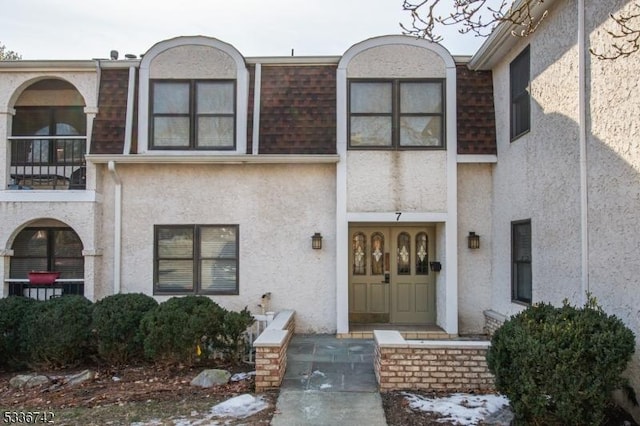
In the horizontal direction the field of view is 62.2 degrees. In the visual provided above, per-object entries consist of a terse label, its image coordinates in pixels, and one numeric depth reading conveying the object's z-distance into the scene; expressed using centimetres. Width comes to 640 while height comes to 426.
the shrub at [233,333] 870
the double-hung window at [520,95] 917
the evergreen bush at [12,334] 891
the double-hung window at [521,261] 908
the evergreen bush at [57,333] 865
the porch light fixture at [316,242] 1056
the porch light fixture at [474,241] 1060
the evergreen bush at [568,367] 534
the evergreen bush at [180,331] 836
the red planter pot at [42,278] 1054
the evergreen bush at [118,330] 870
